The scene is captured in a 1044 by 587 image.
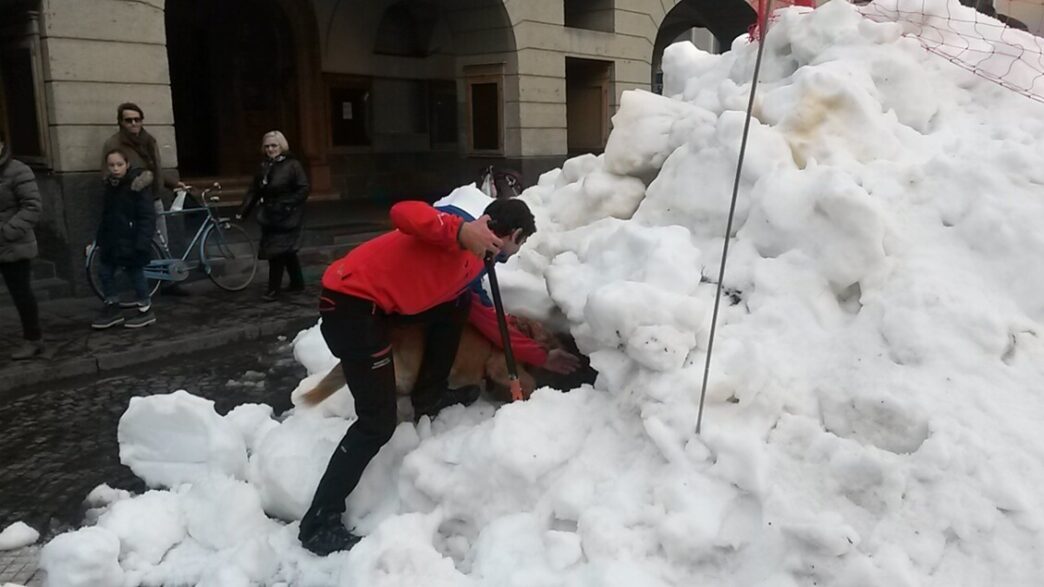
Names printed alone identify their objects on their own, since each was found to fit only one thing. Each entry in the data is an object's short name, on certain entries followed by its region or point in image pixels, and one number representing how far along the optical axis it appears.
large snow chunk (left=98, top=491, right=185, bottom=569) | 3.54
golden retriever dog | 3.74
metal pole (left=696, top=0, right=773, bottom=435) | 2.80
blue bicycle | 8.48
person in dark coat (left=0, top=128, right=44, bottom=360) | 6.21
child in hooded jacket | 7.46
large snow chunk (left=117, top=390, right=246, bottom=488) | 4.12
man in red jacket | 3.26
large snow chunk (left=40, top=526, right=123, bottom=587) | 3.29
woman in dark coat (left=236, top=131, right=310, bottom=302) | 8.28
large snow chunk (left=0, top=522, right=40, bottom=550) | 3.77
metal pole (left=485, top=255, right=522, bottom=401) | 3.56
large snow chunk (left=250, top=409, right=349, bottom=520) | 3.64
